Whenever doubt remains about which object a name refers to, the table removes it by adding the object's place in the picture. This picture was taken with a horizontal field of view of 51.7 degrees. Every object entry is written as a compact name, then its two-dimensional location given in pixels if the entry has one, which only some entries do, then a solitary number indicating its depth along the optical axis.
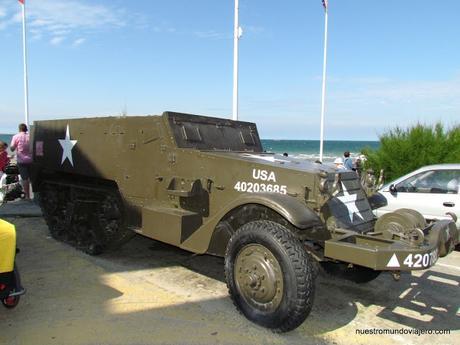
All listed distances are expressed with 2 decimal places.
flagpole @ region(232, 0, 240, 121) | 10.94
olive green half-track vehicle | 3.78
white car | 6.96
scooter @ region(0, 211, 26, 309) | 3.76
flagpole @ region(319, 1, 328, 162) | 17.03
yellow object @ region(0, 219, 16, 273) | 3.75
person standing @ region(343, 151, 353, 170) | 14.04
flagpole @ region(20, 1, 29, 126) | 13.02
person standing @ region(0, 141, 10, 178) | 9.56
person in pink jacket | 9.93
